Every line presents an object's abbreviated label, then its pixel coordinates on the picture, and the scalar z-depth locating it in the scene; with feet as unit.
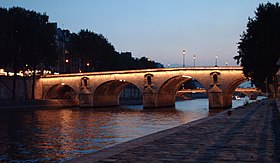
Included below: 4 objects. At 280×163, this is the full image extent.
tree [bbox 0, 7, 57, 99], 234.17
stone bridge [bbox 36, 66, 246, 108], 248.73
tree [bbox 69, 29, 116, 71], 331.77
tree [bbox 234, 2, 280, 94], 133.08
